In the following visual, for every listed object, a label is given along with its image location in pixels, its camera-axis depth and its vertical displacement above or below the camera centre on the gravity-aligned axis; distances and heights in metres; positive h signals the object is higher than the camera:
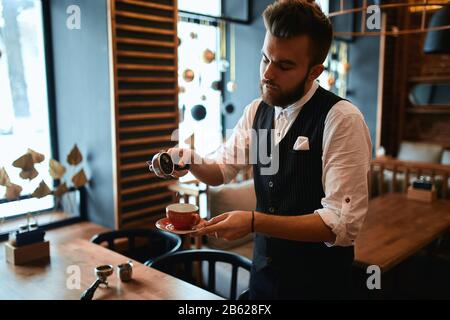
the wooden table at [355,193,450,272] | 2.57 -0.92
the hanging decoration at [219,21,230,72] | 5.32 +0.68
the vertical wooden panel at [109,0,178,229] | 3.19 +0.03
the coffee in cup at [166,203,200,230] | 1.48 -0.40
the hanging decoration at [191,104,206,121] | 4.09 -0.10
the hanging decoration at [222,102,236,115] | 5.09 -0.07
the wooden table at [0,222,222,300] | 1.82 -0.82
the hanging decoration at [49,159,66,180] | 3.12 -0.49
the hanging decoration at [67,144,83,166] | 3.29 -0.41
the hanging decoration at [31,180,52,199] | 2.61 -0.54
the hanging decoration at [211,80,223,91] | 4.89 +0.19
